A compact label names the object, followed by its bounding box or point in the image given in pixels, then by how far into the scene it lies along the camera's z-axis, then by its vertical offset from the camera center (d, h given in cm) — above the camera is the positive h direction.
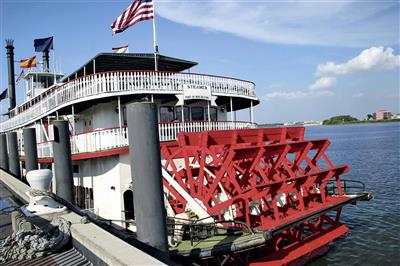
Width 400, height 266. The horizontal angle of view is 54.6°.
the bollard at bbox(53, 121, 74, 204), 637 -49
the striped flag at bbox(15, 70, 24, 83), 2259 +338
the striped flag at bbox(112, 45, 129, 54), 1363 +284
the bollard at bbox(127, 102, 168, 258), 365 -42
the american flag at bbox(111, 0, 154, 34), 1127 +335
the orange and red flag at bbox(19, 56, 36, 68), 1997 +371
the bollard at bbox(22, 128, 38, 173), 980 -32
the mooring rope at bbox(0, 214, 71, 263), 366 -108
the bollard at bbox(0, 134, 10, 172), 1441 -78
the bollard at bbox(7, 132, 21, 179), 1230 -64
